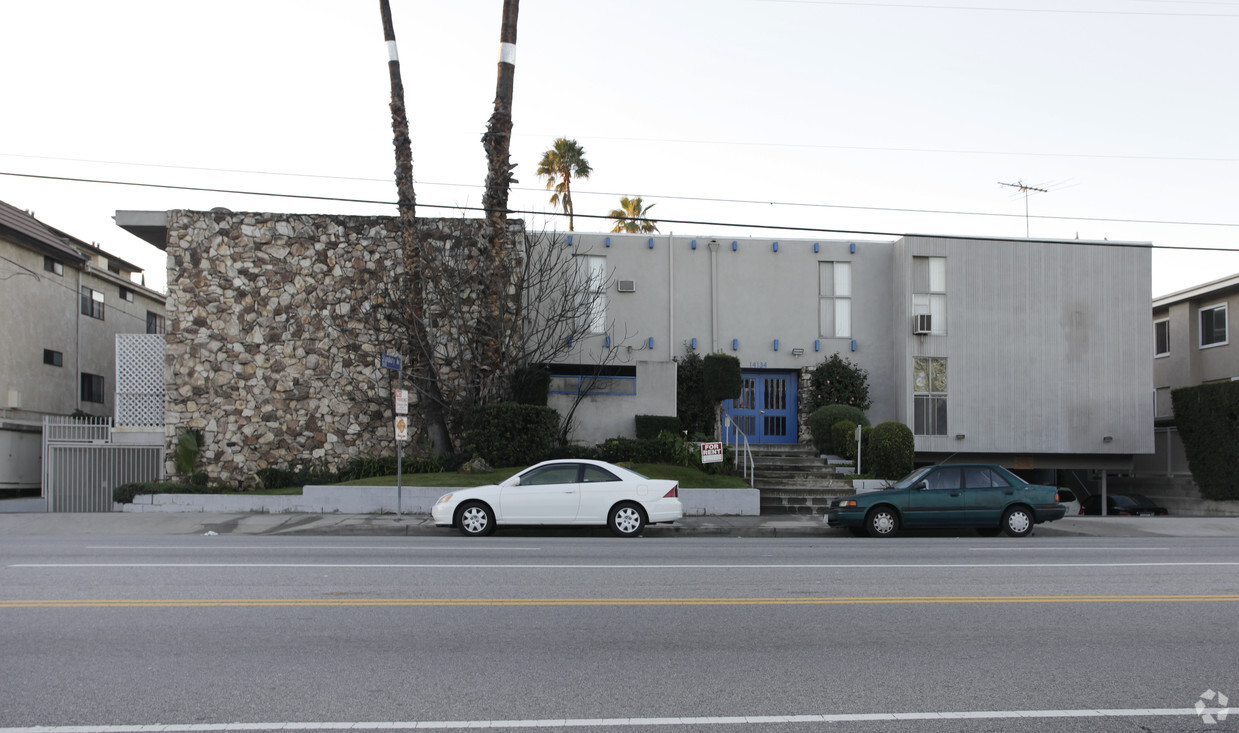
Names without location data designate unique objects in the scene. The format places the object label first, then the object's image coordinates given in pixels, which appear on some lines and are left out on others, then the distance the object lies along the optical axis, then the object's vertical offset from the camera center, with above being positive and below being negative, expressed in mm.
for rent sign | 20328 -1257
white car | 15820 -1818
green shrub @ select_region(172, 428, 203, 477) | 22094 -1364
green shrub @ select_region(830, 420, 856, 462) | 22922 -1105
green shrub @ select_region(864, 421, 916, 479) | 21703 -1320
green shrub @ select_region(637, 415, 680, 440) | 23000 -770
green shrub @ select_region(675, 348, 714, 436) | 24812 -112
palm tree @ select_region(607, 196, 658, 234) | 43781 +8718
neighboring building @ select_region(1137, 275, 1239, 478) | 28675 +1515
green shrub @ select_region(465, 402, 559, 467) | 21219 -895
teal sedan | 16750 -2013
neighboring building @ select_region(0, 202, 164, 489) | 28594 +2167
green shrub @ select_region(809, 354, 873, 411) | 25312 +236
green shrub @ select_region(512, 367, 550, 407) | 22859 +200
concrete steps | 20656 -2009
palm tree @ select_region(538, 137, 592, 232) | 41750 +10338
